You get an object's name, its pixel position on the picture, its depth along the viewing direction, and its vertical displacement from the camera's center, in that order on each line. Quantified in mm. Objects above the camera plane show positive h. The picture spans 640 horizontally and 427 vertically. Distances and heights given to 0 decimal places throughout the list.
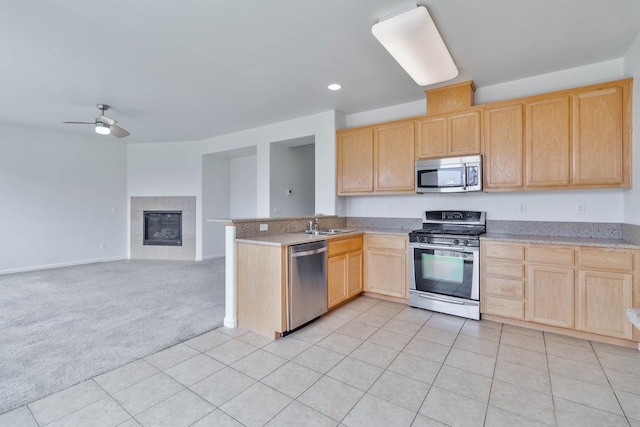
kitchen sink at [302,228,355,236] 3673 -228
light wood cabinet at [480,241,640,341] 2566 -674
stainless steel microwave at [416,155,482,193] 3379 +461
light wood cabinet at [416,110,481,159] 3447 +946
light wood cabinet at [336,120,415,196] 3941 +768
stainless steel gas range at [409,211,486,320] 3217 -598
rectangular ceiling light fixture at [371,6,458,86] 2199 +1387
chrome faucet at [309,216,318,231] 4035 -134
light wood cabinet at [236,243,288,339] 2785 -713
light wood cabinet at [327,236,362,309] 3414 -675
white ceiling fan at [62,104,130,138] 4137 +1252
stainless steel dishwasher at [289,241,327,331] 2868 -689
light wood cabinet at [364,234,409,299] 3723 -652
